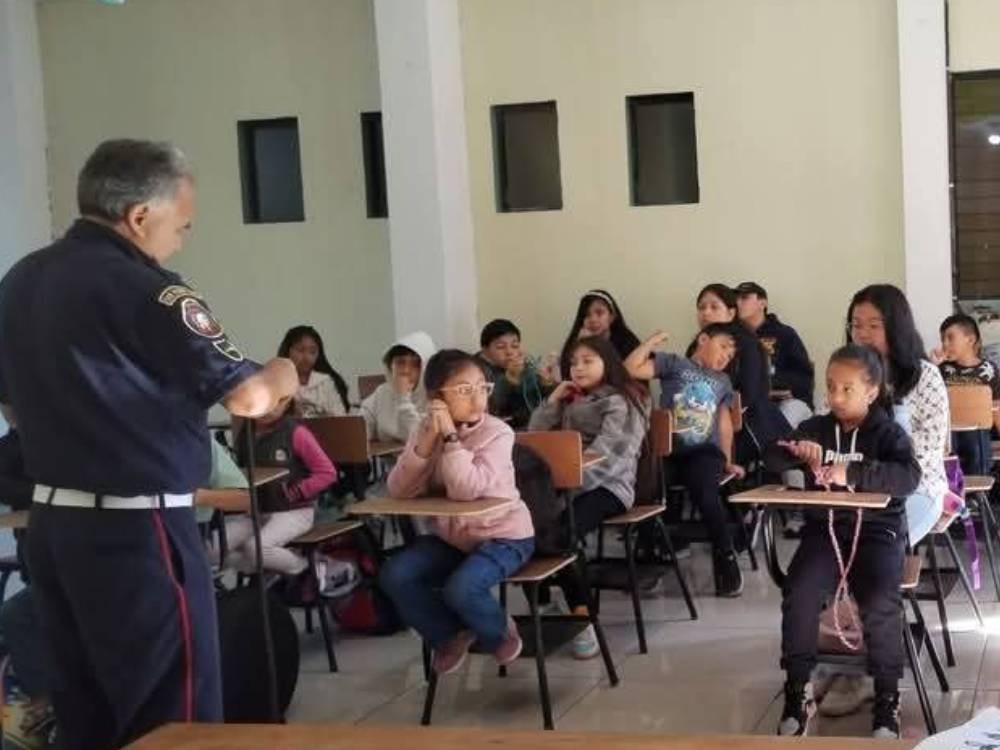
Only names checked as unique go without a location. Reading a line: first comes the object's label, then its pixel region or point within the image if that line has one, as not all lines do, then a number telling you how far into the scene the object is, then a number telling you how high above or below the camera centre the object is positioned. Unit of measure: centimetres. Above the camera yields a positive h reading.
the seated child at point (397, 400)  621 -68
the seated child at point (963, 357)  614 -63
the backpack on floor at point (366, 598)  521 -128
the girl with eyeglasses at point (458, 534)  412 -87
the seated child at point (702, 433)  561 -83
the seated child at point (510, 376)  705 -68
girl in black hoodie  376 -86
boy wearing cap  748 -65
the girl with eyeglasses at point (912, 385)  418 -51
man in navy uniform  253 -30
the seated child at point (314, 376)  699 -62
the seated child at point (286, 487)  479 -80
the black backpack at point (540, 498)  441 -81
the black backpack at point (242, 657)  363 -103
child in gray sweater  498 -69
